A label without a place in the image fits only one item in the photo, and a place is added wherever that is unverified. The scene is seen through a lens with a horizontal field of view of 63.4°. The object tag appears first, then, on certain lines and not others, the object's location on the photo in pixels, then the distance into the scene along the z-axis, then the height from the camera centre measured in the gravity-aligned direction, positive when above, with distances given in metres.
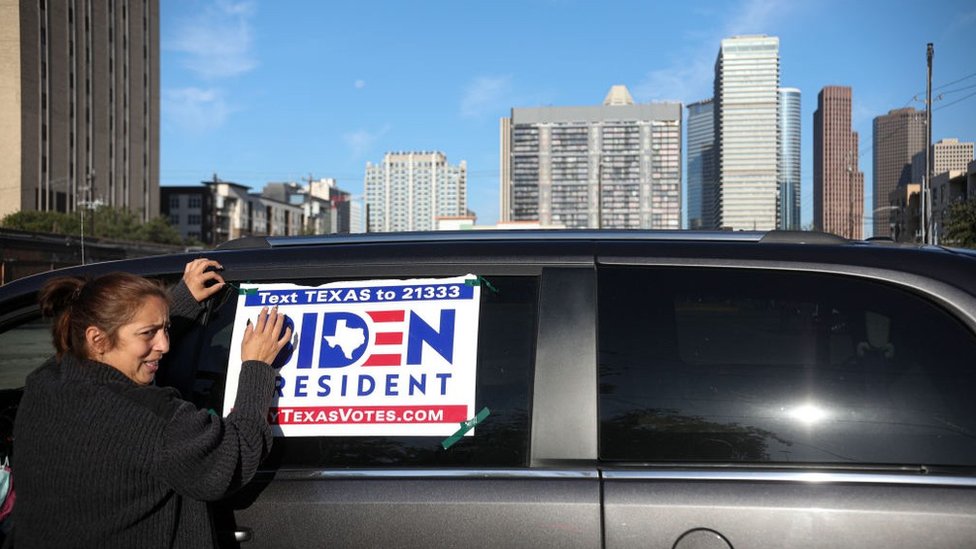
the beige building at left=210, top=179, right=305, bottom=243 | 102.56 +6.78
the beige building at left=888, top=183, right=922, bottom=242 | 81.00 +6.42
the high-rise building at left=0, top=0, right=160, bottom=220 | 60.28 +13.58
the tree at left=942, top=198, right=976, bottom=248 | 39.69 +2.07
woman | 1.74 -0.40
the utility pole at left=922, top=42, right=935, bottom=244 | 31.05 +5.79
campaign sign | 1.98 -0.25
